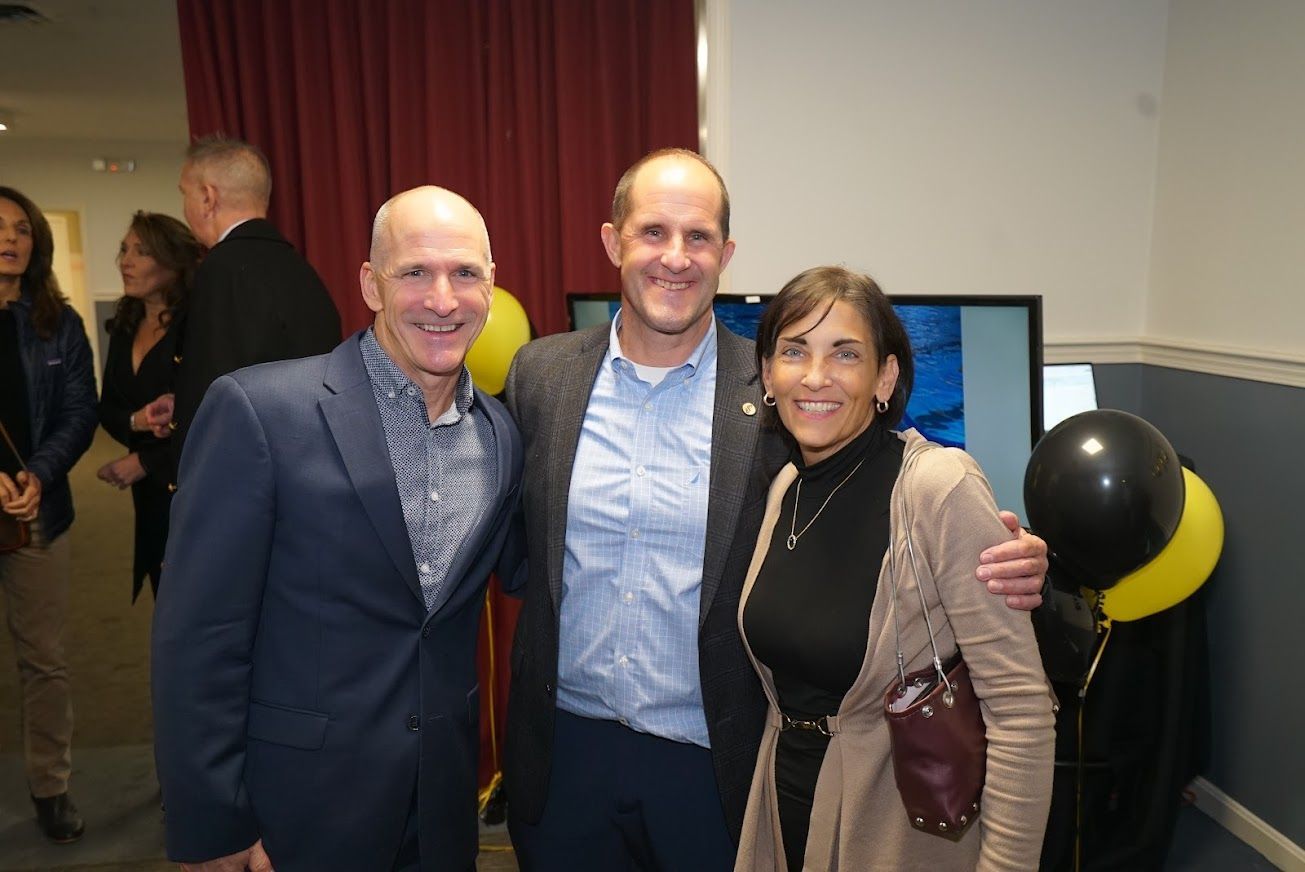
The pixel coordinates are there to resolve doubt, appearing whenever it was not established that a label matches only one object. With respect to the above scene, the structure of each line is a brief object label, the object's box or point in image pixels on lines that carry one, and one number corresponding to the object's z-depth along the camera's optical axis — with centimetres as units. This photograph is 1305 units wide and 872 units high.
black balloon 176
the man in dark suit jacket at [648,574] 157
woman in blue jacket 274
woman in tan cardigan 126
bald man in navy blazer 136
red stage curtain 289
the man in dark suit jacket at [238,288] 242
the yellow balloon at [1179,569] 208
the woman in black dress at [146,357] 292
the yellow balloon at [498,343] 255
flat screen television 234
